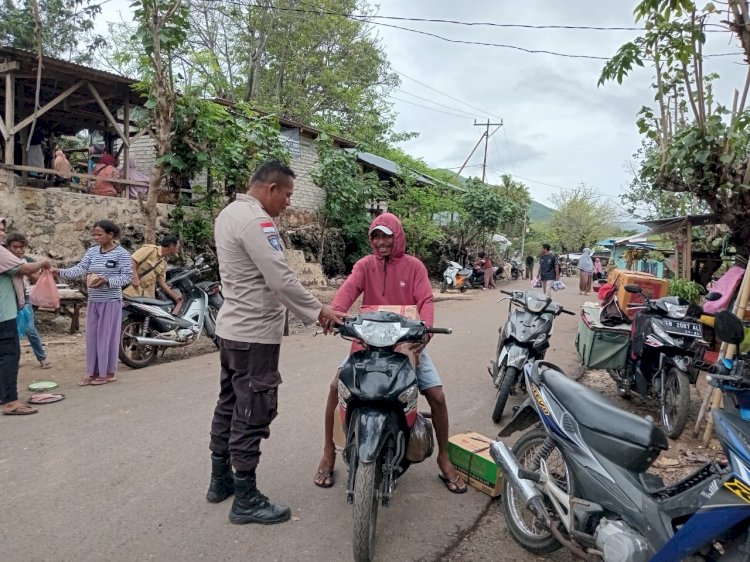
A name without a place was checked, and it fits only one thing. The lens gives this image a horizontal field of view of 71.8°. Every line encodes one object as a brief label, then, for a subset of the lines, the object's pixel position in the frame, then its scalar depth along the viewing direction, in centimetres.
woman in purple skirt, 537
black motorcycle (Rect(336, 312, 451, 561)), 249
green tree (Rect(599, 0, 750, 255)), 473
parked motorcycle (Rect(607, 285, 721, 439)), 439
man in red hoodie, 324
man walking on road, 1445
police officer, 275
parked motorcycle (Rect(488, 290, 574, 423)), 461
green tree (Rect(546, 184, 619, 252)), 4991
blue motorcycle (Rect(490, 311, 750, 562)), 196
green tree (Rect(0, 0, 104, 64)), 1576
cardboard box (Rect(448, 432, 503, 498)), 330
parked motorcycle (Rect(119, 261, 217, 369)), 618
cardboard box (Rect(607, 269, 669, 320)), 589
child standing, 559
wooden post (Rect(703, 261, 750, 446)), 398
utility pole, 3462
